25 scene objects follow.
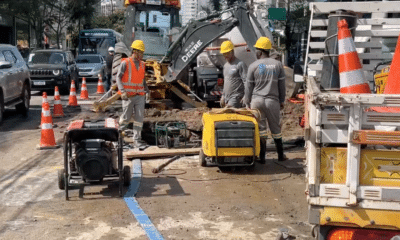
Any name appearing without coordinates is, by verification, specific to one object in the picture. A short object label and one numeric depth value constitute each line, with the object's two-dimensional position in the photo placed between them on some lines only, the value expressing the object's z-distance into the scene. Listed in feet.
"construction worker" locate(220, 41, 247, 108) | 30.67
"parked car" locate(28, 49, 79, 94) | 69.31
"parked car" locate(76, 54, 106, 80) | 98.22
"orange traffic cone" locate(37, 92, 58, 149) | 33.99
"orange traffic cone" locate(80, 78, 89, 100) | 64.25
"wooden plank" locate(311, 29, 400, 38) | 19.99
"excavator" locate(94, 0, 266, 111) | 39.88
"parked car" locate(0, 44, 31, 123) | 43.73
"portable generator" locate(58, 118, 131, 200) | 22.82
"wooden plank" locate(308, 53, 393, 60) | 21.53
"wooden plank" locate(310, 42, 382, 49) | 20.57
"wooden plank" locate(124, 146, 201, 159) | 30.01
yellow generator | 26.23
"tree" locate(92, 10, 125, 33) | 192.75
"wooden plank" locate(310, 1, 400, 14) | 18.72
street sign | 89.25
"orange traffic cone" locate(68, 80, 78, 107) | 55.36
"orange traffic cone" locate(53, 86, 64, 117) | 48.21
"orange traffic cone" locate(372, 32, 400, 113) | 16.57
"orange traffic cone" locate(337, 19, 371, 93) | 16.33
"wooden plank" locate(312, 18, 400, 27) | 20.99
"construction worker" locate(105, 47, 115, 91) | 56.85
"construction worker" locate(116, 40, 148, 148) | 31.78
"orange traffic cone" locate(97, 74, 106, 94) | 71.64
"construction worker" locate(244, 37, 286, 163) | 27.78
